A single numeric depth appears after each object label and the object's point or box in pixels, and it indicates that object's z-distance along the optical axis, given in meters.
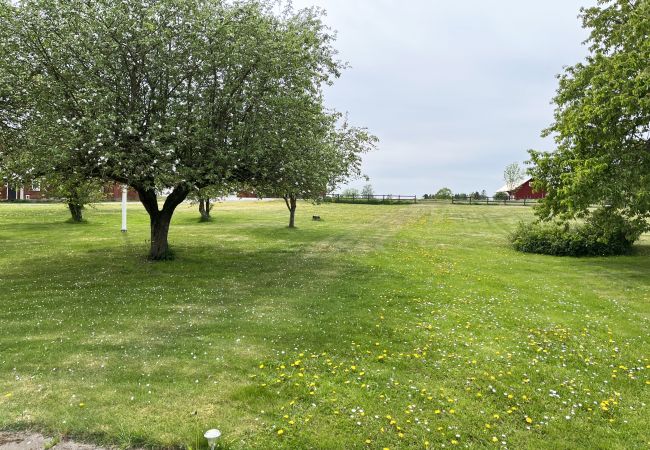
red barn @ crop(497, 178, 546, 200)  102.96
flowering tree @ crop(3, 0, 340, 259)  13.89
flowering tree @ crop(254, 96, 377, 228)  16.08
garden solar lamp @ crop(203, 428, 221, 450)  4.92
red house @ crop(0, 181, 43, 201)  73.00
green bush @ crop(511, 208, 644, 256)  23.79
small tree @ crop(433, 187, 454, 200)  91.06
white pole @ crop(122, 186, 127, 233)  27.69
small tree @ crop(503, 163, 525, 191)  120.81
